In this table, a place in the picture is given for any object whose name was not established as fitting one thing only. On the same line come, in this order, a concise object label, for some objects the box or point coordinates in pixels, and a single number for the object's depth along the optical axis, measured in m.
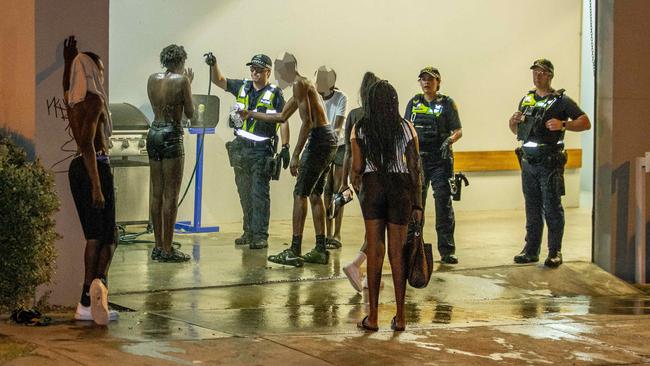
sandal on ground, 8.26
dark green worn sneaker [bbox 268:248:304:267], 11.60
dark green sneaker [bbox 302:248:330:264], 11.80
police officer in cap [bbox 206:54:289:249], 12.73
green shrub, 7.78
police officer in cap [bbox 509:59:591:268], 11.52
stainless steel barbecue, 13.16
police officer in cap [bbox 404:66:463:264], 12.02
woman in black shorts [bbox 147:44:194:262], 11.70
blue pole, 14.07
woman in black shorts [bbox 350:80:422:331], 8.39
